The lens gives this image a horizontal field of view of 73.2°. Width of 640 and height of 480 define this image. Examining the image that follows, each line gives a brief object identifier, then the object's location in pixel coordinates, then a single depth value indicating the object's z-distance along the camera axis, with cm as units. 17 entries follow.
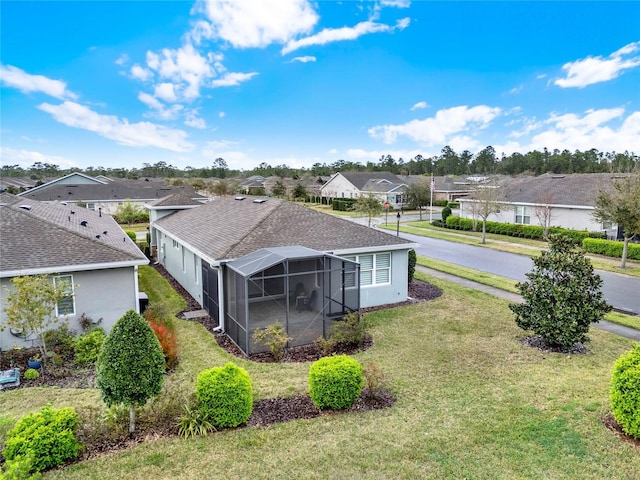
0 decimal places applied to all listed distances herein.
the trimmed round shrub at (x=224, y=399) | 816
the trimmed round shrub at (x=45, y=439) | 689
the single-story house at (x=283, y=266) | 1328
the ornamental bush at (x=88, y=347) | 1170
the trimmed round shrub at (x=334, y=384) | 884
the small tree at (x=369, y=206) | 4570
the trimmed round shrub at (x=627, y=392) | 762
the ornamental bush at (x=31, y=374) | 1075
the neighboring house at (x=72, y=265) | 1247
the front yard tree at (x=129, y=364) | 752
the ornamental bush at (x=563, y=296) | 1192
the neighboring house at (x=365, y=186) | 6575
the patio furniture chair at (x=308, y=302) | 1404
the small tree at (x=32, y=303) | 1095
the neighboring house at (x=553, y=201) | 3425
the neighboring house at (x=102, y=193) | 5388
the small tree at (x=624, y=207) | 2350
